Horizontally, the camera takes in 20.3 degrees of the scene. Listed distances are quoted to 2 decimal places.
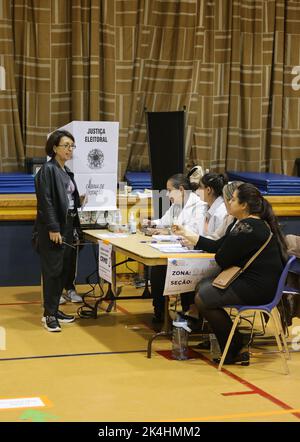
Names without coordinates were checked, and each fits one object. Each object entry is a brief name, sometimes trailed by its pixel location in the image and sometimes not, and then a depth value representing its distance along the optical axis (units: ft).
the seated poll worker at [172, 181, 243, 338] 17.42
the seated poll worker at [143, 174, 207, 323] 20.44
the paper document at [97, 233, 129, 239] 20.95
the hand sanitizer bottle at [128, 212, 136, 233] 21.50
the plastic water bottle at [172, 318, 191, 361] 17.63
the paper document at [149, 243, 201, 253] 18.42
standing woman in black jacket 19.79
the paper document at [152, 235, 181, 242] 20.11
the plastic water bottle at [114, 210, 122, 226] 23.02
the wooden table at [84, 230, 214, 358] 17.81
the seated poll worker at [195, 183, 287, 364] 16.80
